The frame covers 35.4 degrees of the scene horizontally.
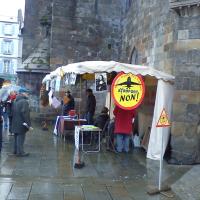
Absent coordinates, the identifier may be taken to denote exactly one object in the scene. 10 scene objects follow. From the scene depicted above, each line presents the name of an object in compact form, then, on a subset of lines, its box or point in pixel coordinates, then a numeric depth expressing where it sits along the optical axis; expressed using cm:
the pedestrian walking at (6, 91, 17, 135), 908
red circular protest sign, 726
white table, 825
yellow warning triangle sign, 561
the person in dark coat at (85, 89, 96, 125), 1058
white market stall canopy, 756
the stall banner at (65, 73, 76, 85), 772
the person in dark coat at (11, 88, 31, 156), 731
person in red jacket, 835
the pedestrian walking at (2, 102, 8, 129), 935
